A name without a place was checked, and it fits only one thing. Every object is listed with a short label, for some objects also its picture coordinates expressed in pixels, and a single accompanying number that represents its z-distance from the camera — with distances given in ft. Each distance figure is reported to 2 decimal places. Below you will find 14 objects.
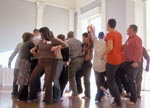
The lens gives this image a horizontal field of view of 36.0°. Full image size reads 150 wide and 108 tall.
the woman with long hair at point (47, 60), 11.47
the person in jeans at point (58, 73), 12.17
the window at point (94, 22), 29.50
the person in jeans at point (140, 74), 15.45
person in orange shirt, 11.34
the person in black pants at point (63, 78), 13.75
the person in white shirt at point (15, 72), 14.85
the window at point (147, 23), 23.82
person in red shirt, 12.35
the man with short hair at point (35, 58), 12.98
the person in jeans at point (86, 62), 14.62
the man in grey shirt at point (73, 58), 14.56
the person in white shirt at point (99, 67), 12.76
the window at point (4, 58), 28.76
